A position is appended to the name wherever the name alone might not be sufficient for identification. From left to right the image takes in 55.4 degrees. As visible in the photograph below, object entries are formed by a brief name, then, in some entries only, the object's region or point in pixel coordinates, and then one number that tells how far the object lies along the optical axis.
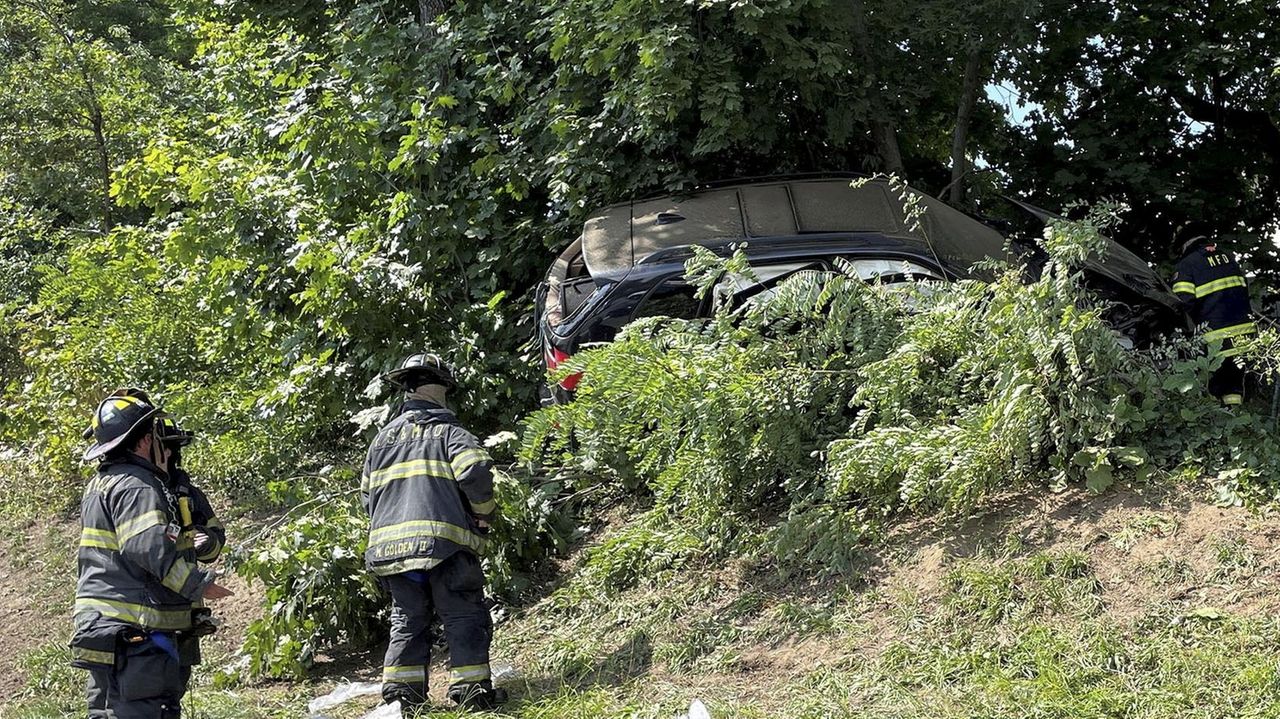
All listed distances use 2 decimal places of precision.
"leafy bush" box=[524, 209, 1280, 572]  5.52
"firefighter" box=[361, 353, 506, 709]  5.15
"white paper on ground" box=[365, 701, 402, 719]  5.05
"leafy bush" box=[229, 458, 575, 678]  6.18
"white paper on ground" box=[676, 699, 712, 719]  4.62
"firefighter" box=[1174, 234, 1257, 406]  7.96
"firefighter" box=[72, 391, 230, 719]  4.41
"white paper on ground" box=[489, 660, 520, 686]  5.63
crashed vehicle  7.04
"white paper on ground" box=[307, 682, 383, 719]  5.67
